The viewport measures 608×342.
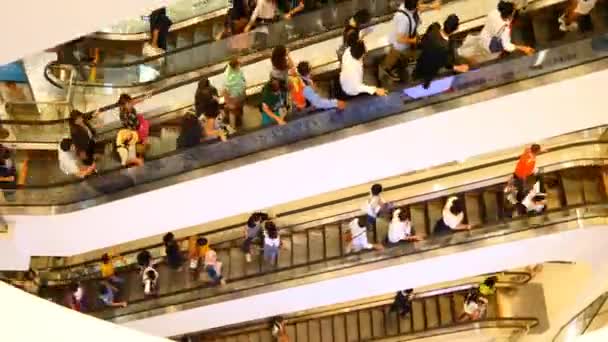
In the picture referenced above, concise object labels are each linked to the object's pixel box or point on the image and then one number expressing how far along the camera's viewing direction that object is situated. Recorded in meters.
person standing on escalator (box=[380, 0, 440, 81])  8.45
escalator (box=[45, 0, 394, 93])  9.88
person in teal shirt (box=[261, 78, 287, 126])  9.04
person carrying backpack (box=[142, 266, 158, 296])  11.59
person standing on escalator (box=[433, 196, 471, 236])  10.40
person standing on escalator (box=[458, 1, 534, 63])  8.26
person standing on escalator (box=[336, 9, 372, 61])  8.39
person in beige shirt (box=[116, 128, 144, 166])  9.90
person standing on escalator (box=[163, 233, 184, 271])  10.91
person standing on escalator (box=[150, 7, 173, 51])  11.28
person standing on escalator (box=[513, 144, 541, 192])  9.68
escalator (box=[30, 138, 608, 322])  10.49
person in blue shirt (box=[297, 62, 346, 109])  8.77
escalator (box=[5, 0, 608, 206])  8.23
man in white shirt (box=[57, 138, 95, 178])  9.84
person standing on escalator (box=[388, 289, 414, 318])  12.81
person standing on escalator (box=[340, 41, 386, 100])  8.26
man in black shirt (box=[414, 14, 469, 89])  8.13
